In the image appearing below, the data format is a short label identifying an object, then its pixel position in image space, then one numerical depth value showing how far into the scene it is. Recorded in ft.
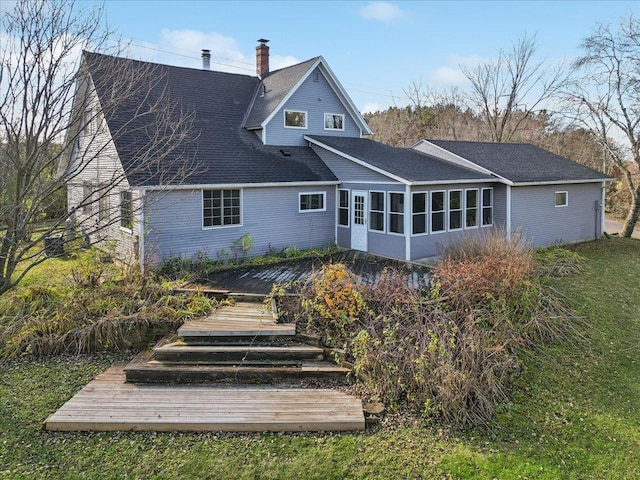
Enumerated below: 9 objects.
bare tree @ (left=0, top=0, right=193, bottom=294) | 25.09
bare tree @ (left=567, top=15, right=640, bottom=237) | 64.80
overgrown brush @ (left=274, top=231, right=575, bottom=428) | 21.06
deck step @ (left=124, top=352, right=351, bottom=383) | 23.12
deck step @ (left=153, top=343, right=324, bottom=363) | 24.54
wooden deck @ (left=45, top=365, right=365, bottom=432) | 19.12
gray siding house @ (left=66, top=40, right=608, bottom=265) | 41.50
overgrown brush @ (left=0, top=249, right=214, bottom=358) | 26.53
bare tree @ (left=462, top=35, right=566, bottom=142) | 106.51
